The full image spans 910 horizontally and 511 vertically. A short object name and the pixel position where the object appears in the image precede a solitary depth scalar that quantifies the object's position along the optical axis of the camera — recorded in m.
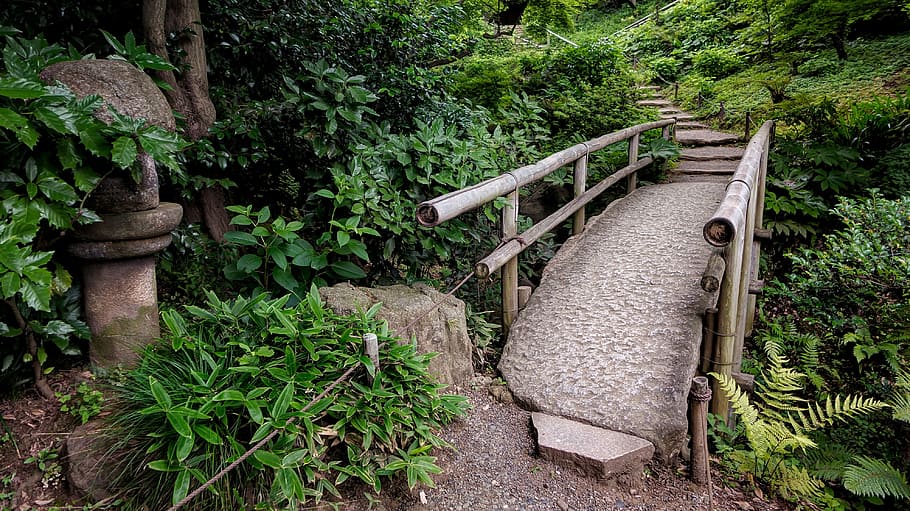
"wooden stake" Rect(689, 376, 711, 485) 2.71
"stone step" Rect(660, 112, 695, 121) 10.97
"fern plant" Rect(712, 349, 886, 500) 2.90
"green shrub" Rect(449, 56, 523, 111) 8.12
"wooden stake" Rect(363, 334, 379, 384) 2.40
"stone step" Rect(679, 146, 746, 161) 8.18
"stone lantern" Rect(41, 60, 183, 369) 2.57
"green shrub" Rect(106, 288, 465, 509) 2.00
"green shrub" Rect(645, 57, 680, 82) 14.68
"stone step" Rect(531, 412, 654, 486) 2.67
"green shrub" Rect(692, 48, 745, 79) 13.07
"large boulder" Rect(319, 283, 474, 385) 2.96
